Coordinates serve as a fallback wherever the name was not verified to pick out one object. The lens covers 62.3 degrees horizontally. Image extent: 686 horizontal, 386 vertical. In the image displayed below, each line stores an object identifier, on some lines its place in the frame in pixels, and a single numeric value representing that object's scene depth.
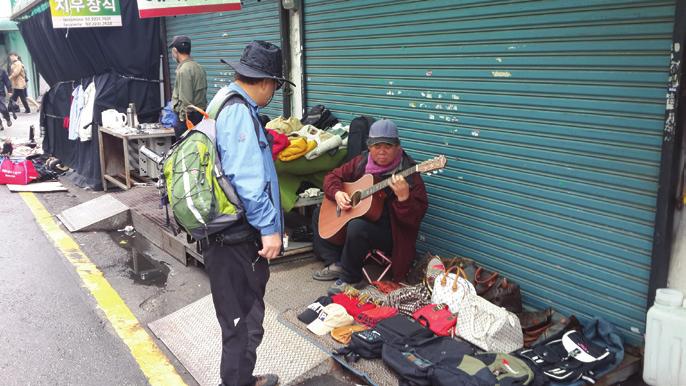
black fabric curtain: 9.23
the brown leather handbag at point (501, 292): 3.98
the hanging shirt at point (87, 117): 9.09
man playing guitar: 4.21
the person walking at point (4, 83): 19.72
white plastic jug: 3.04
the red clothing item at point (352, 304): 4.05
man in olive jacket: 7.37
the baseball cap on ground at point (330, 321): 3.87
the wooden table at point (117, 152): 8.18
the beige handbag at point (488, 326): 3.50
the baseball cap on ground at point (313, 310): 4.00
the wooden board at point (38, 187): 9.09
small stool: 4.55
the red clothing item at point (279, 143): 5.10
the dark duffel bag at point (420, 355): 3.16
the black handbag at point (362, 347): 3.48
